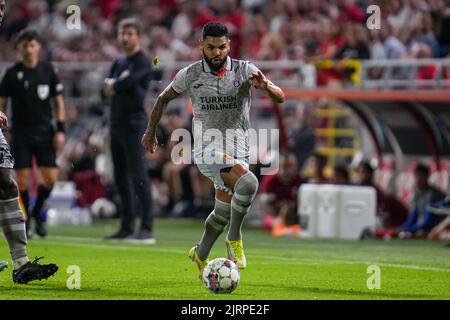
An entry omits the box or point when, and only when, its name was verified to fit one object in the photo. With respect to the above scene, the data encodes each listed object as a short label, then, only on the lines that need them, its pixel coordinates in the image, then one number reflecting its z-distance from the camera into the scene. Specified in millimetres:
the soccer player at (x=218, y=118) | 9664
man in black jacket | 14477
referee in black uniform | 14469
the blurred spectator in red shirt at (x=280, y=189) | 18266
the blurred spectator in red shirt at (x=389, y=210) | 17422
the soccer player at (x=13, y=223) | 9203
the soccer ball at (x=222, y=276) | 8695
